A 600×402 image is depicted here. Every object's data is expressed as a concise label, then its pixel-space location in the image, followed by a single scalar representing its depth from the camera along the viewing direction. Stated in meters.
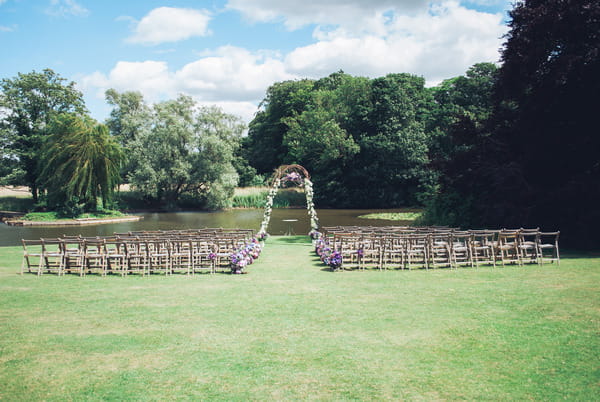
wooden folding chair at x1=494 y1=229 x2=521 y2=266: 14.73
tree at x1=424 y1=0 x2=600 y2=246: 19.42
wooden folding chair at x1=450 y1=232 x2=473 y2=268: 14.62
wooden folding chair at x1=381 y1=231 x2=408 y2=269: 14.37
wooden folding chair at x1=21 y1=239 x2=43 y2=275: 13.63
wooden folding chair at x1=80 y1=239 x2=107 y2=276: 13.93
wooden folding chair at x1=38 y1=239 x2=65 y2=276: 13.67
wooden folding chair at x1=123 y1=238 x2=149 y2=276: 13.95
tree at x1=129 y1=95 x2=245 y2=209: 55.69
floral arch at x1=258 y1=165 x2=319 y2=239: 22.50
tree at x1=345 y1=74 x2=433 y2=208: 58.56
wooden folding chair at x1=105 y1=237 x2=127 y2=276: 13.81
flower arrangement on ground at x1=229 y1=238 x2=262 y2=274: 13.76
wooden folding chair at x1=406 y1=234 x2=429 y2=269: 14.43
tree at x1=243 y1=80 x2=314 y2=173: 74.56
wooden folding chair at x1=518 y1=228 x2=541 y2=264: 14.83
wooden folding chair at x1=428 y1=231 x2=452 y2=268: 14.53
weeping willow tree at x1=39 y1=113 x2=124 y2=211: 41.81
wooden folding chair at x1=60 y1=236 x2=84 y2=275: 13.73
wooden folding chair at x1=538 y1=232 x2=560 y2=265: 15.03
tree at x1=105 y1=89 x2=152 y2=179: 66.69
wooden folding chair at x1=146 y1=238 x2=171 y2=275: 13.96
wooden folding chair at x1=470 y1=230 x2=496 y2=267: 14.63
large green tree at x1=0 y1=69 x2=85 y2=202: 49.81
